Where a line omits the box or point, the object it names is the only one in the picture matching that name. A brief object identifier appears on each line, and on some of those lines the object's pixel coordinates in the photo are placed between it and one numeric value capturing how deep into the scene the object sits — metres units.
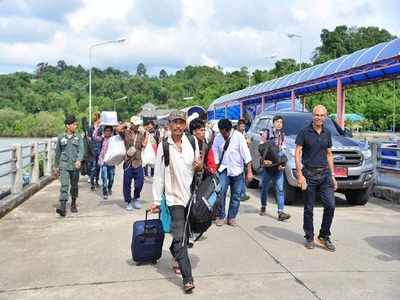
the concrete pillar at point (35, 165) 13.48
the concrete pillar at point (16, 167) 11.13
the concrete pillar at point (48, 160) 16.11
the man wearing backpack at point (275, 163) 8.98
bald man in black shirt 6.76
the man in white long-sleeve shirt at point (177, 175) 5.25
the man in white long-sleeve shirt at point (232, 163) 8.32
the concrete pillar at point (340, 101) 17.56
